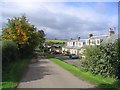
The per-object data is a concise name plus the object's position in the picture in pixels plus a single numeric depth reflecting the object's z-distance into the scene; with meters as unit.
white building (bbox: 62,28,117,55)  25.39
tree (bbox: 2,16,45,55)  16.64
